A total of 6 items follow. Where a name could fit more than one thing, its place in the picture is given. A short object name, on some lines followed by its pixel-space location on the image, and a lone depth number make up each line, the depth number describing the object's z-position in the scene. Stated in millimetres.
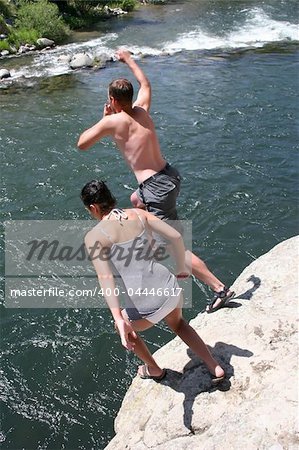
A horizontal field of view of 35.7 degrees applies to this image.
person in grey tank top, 4281
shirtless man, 4930
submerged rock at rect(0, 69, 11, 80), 22156
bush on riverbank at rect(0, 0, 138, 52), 27681
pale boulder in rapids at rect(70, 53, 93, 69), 23500
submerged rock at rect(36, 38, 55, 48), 27688
